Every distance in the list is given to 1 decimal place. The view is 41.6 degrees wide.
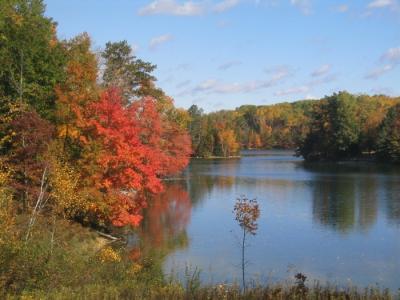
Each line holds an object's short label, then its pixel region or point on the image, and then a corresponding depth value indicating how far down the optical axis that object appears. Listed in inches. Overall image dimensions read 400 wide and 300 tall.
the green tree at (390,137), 3262.8
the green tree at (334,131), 3929.6
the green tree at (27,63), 1047.6
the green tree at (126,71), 1777.8
